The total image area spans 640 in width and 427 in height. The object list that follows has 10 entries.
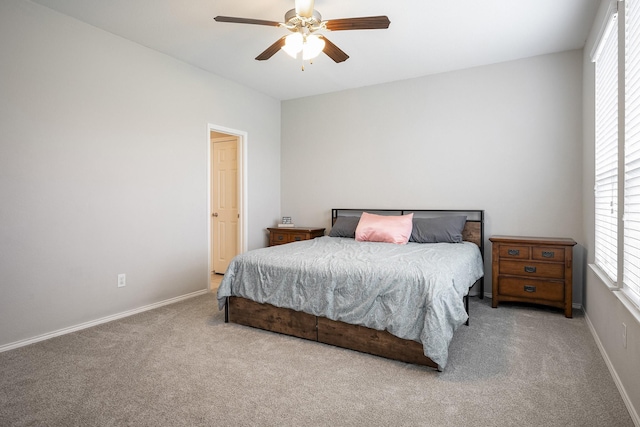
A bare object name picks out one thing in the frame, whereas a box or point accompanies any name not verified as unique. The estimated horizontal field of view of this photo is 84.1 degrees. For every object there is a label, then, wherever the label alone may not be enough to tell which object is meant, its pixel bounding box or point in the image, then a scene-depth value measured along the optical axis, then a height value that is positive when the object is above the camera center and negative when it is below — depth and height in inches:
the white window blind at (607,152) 92.0 +15.4
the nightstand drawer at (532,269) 131.7 -24.2
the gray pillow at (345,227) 172.9 -10.3
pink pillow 151.3 -10.1
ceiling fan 96.9 +51.0
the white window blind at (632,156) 71.0 +10.3
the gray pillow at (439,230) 151.4 -10.5
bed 88.7 -25.0
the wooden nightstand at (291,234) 187.8 -15.1
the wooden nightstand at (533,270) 130.2 -24.7
